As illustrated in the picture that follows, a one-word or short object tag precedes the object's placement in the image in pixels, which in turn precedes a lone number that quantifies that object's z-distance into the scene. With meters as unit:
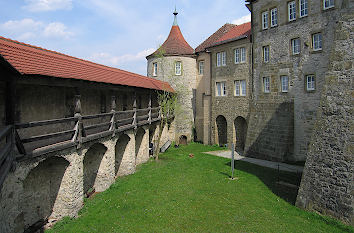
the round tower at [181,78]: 24.78
